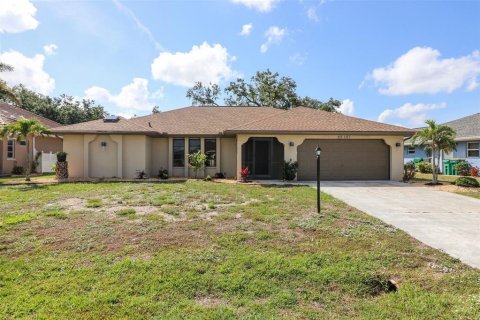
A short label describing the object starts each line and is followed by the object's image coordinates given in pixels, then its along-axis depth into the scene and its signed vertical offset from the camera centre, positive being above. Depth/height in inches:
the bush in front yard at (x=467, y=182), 523.2 -39.3
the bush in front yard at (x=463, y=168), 820.6 -22.4
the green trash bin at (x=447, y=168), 877.1 -24.0
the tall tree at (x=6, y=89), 621.6 +146.3
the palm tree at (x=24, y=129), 565.0 +58.7
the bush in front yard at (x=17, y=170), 771.4 -25.5
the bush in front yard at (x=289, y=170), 605.9 -20.3
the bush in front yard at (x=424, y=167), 906.7 -21.8
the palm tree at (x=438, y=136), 577.0 +45.6
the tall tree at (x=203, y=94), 1443.2 +315.8
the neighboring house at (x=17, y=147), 760.2 +37.5
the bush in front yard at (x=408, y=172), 657.0 -27.2
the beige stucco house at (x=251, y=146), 615.2 +30.3
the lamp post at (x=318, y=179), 294.2 -19.2
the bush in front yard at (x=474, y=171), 802.2 -29.9
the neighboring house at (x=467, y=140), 831.1 +56.5
